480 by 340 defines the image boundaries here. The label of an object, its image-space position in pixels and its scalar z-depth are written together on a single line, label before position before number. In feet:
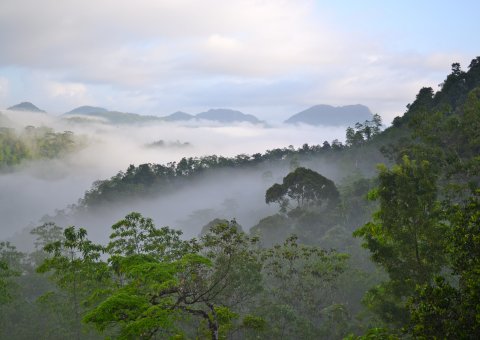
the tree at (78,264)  54.49
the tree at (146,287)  33.00
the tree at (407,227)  48.16
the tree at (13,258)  136.61
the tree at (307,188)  202.59
